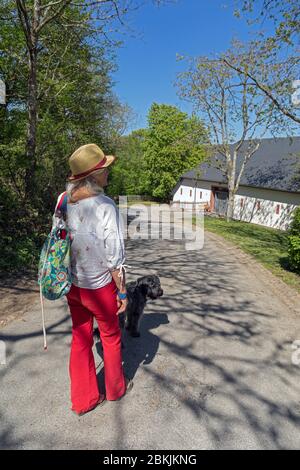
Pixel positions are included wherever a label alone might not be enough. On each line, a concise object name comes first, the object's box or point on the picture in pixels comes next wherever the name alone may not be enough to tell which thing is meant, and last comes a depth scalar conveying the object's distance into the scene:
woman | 2.63
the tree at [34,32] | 8.28
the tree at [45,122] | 8.11
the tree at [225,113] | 22.28
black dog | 4.18
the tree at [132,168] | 49.53
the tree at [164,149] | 45.09
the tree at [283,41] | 8.72
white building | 24.84
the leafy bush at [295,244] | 8.23
